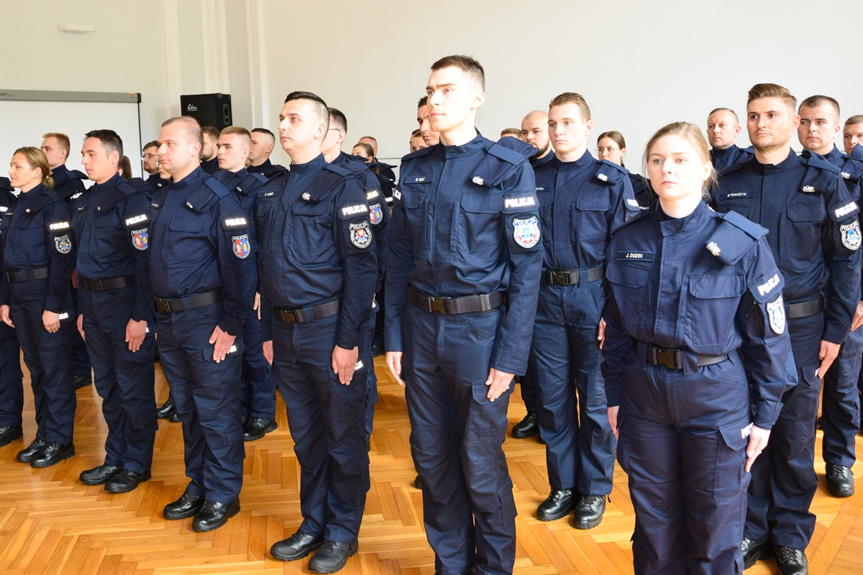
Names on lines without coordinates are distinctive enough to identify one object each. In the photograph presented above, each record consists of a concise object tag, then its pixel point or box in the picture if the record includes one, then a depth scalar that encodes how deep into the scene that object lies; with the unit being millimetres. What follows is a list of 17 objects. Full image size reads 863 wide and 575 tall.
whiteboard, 8750
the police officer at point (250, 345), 4188
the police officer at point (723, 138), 4707
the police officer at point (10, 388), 4086
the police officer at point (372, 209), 2953
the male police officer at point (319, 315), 2576
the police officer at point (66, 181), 4401
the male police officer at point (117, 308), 3297
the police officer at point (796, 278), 2533
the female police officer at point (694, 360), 1847
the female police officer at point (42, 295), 3730
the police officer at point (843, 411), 3215
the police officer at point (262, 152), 5293
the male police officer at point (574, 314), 2936
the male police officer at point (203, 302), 2965
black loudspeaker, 8695
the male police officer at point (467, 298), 2223
